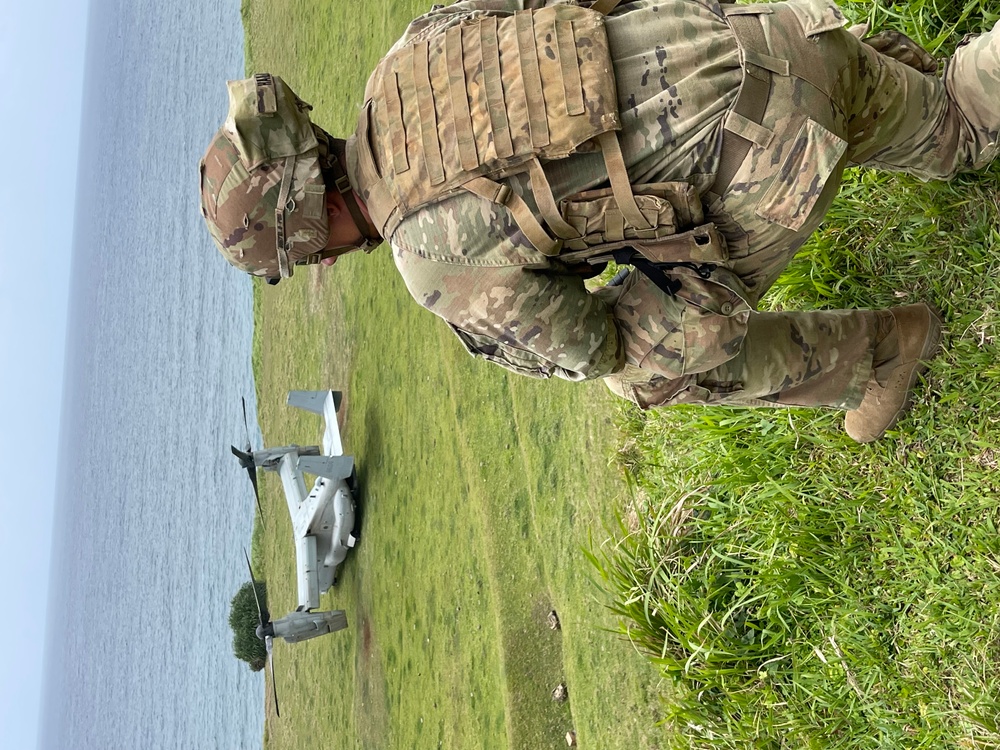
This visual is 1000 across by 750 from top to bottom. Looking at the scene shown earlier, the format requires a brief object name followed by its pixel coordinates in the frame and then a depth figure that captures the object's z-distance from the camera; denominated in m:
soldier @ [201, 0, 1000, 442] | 1.67
